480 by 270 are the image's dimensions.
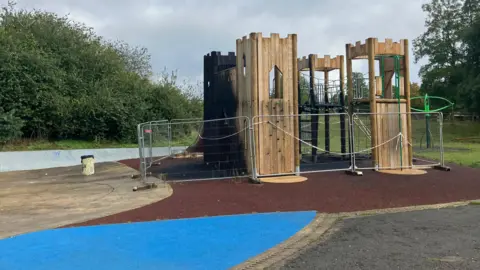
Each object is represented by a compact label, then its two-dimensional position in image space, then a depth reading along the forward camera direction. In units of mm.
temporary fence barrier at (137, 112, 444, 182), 12836
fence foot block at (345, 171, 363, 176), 13016
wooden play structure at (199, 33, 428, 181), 12844
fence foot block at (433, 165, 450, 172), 14203
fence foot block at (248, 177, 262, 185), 11794
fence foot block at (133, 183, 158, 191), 11359
